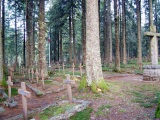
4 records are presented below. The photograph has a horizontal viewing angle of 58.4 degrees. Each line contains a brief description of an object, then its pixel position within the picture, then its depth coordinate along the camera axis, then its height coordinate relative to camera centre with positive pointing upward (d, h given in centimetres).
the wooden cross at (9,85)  649 -109
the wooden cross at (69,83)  514 -81
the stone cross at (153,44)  976 +109
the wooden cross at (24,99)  445 -118
